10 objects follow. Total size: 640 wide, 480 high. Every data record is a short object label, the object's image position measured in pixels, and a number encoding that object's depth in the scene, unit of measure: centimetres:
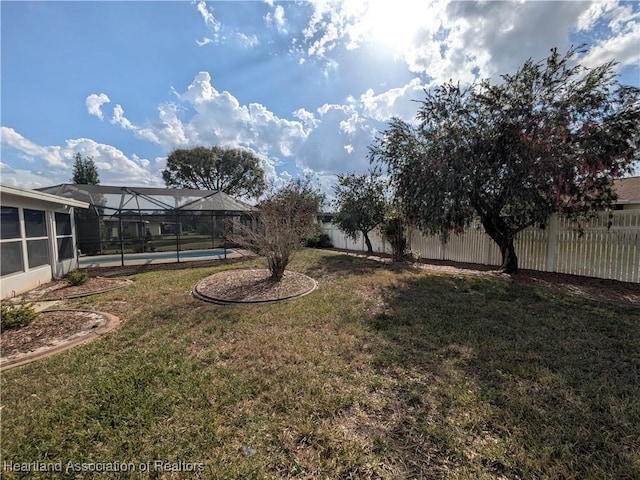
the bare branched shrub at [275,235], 667
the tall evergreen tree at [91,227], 1121
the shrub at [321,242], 1851
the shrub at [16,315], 389
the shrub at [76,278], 696
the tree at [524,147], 605
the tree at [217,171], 2534
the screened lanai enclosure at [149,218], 1130
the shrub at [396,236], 1042
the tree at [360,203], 1346
